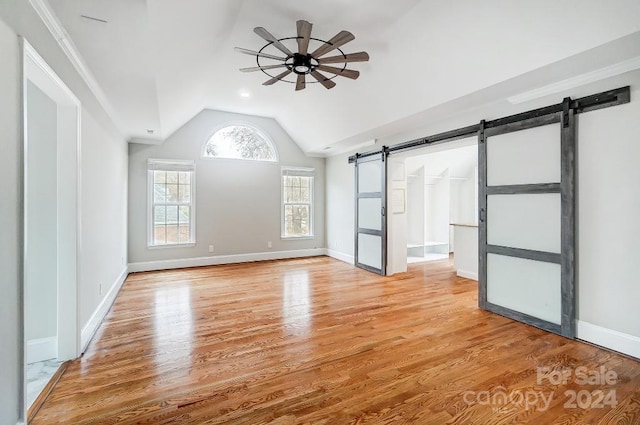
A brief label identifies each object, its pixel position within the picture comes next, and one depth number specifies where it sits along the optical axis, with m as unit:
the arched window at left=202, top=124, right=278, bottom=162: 6.56
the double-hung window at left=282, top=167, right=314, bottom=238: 7.26
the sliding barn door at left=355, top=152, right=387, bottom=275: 5.53
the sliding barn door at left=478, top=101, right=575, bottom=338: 2.92
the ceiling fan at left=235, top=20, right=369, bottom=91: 2.61
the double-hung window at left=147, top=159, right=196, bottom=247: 5.98
